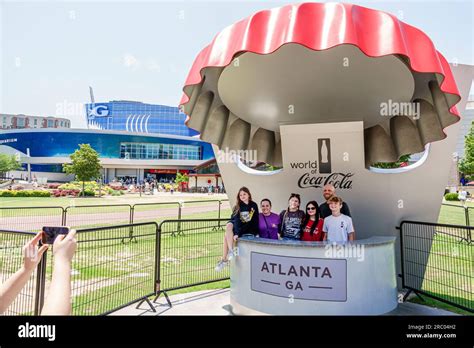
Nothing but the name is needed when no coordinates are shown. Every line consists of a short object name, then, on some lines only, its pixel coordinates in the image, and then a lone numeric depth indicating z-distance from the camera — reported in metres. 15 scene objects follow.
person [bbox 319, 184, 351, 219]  6.14
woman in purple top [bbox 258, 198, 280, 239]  5.83
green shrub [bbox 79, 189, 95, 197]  40.00
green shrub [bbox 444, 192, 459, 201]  38.31
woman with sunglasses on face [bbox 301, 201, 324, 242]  5.45
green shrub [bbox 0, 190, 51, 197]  36.47
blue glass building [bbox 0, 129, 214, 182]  80.56
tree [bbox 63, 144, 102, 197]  41.38
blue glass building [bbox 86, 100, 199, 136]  102.81
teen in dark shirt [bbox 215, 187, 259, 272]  5.46
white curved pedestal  4.65
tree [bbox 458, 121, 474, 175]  40.41
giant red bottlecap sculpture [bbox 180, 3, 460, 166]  3.65
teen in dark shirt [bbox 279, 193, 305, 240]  5.61
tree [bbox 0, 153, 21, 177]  69.62
